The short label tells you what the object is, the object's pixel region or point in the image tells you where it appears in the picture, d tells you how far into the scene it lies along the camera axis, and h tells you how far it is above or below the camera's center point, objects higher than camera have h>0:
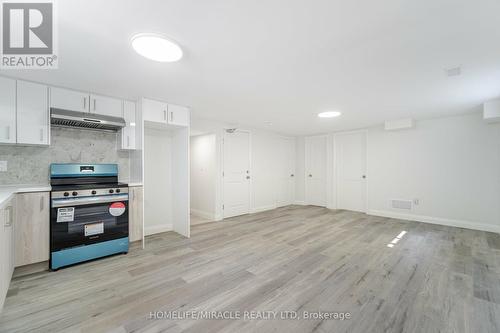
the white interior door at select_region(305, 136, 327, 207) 6.79 -0.11
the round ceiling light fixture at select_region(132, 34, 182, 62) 1.79 +1.11
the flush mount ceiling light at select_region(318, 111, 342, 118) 4.14 +1.09
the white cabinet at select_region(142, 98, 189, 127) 3.36 +0.95
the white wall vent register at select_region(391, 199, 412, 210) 5.07 -0.95
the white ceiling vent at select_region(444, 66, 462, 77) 2.35 +1.11
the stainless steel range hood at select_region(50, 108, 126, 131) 2.71 +0.67
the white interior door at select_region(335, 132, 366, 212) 5.90 -0.11
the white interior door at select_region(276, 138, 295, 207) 6.77 -0.18
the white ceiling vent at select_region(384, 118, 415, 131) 4.74 +1.01
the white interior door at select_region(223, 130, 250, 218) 5.27 -0.16
